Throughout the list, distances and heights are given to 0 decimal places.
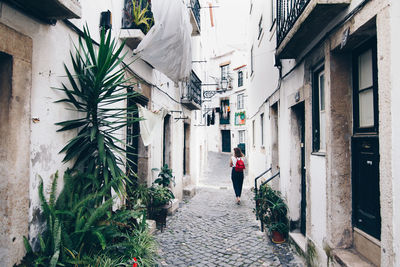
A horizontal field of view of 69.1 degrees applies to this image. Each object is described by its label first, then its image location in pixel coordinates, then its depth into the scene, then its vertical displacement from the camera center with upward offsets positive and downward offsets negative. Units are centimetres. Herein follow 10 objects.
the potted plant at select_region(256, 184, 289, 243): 538 -142
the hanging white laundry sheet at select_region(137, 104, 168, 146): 521 +29
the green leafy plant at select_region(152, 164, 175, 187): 680 -87
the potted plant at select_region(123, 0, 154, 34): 515 +221
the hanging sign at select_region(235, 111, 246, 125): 2983 +231
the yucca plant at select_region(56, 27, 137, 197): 336 +21
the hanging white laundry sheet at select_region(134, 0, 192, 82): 498 +183
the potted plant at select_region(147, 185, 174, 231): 613 -142
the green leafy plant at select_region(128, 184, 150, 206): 573 -113
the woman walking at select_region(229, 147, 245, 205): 919 -97
